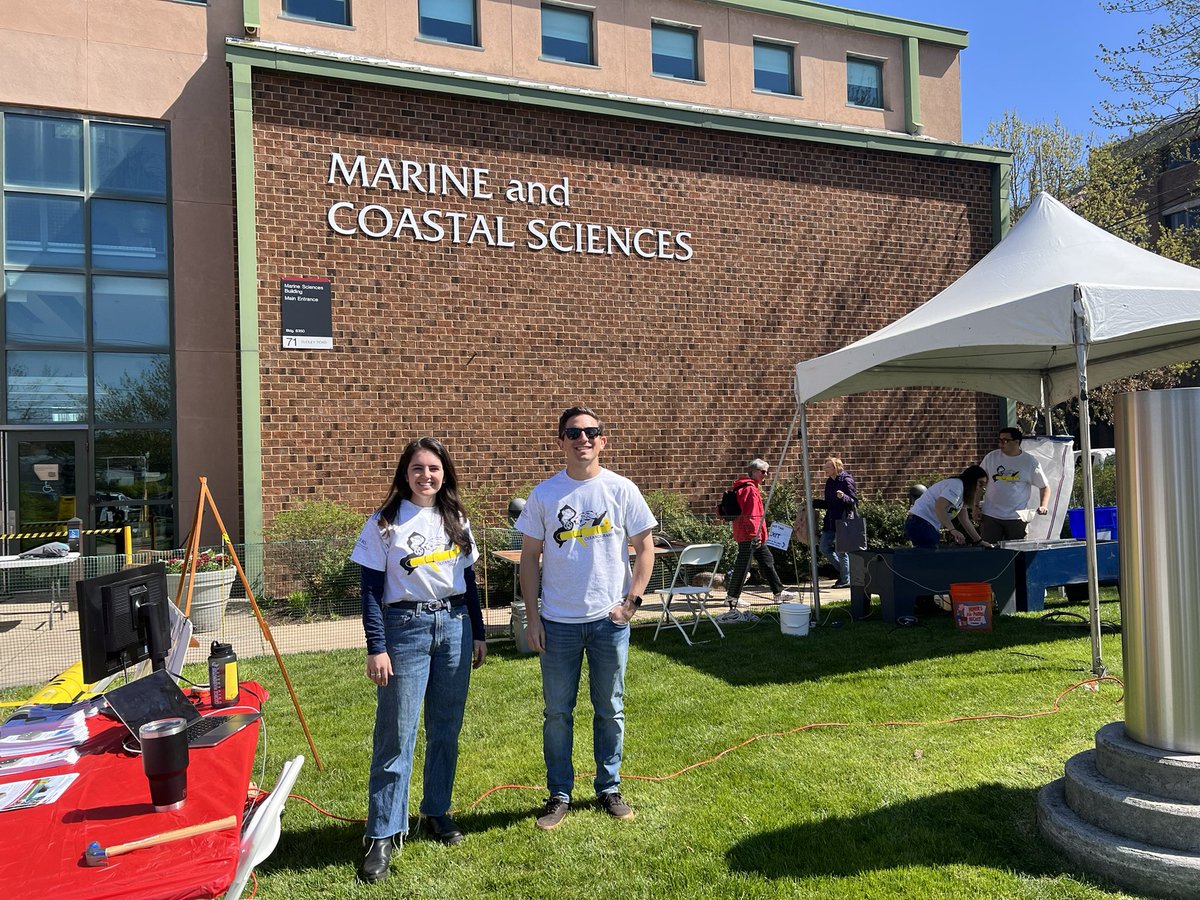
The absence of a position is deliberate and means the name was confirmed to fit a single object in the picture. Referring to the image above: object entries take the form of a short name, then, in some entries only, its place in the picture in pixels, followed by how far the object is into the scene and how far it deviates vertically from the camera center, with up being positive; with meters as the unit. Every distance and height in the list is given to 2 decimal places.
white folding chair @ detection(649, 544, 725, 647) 8.52 -1.18
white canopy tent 6.80 +1.21
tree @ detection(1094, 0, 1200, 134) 13.67 +5.95
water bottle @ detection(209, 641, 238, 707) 3.89 -0.87
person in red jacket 10.01 -0.68
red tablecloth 2.21 -0.99
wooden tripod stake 4.81 -0.46
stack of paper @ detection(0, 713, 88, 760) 3.23 -0.96
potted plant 9.27 -1.15
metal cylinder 3.54 -0.44
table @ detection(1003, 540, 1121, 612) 9.14 -1.14
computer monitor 3.54 -0.58
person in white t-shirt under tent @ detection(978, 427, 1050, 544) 9.84 -0.32
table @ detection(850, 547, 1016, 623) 8.75 -1.09
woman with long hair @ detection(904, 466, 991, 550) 9.23 -0.53
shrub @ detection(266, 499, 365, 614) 10.01 -1.05
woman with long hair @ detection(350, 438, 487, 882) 3.84 -0.71
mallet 2.29 -0.96
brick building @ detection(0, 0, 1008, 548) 11.55 +3.27
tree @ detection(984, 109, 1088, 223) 25.38 +8.78
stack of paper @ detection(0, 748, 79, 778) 3.06 -0.98
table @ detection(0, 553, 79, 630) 9.09 -0.82
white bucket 8.41 -1.45
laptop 3.31 -0.88
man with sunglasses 4.24 -0.57
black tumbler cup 2.59 -0.83
